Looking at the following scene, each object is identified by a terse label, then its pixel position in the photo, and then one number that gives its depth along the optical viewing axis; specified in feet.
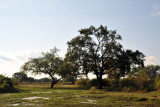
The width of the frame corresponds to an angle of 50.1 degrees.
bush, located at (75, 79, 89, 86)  136.15
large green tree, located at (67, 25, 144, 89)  104.34
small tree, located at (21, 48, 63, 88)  148.48
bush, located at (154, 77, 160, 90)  77.55
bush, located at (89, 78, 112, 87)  121.93
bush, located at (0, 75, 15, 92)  79.43
